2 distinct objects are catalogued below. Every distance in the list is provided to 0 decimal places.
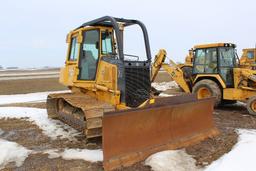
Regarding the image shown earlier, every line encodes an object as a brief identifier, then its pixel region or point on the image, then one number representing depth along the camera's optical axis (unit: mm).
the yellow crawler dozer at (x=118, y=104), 5178
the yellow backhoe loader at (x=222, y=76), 10055
